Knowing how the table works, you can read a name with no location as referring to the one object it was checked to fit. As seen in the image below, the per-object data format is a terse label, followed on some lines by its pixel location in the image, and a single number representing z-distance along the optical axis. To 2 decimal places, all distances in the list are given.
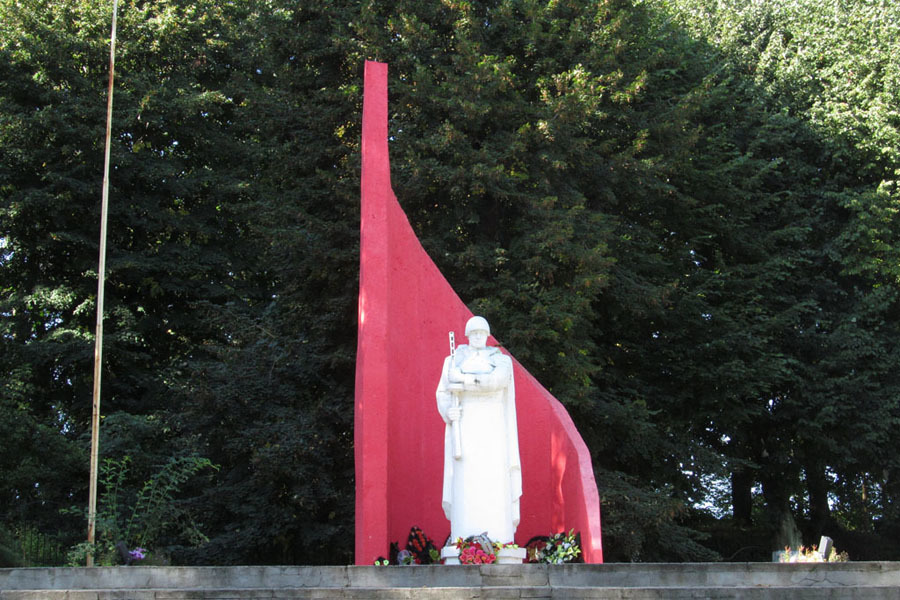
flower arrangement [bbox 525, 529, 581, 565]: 9.61
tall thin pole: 9.80
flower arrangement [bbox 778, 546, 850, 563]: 11.20
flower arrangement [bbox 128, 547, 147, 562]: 9.25
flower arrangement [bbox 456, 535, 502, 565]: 8.53
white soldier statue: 8.93
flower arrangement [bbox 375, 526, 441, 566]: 9.60
